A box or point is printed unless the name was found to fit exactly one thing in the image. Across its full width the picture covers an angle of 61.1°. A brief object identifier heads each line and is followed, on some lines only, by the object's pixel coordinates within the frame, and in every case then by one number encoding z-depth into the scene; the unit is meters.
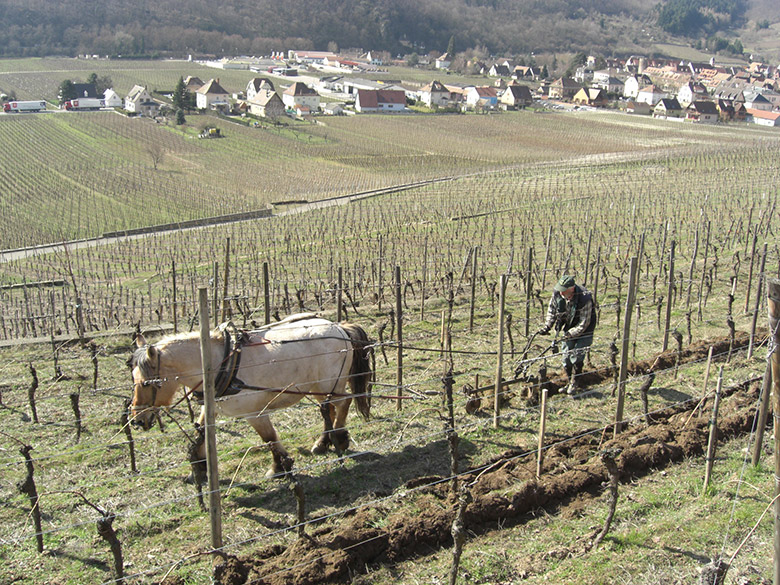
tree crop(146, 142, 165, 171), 52.05
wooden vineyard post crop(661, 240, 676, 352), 10.02
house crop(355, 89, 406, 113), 84.19
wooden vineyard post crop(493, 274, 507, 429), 7.88
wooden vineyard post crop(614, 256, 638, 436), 7.33
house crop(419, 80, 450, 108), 91.62
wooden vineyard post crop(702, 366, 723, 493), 6.21
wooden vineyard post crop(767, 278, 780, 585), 4.77
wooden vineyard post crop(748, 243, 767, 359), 9.20
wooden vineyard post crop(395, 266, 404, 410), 8.90
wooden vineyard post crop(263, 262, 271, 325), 10.35
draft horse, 6.82
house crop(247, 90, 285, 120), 74.56
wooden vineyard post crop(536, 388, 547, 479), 6.70
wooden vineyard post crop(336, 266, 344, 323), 9.86
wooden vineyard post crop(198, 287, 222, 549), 5.05
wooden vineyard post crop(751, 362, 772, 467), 6.55
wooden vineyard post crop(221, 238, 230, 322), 9.88
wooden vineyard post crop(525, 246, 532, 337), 11.66
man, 8.95
